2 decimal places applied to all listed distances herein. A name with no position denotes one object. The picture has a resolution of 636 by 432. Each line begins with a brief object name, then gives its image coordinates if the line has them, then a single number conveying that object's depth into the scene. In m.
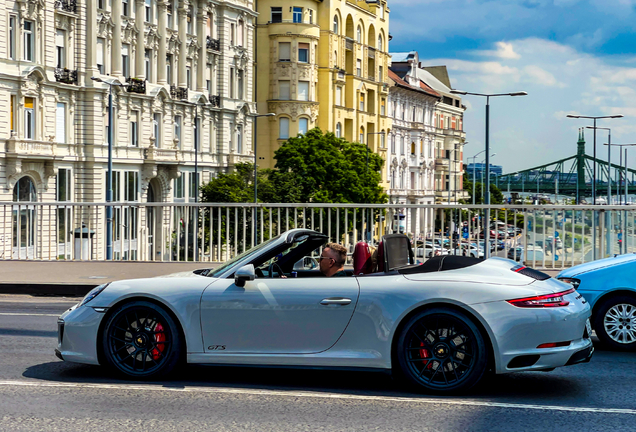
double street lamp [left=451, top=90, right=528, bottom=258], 40.05
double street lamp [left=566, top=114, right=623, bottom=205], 53.94
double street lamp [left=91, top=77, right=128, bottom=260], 17.30
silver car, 6.62
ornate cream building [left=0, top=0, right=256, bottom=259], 48.50
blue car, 9.20
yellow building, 82.94
